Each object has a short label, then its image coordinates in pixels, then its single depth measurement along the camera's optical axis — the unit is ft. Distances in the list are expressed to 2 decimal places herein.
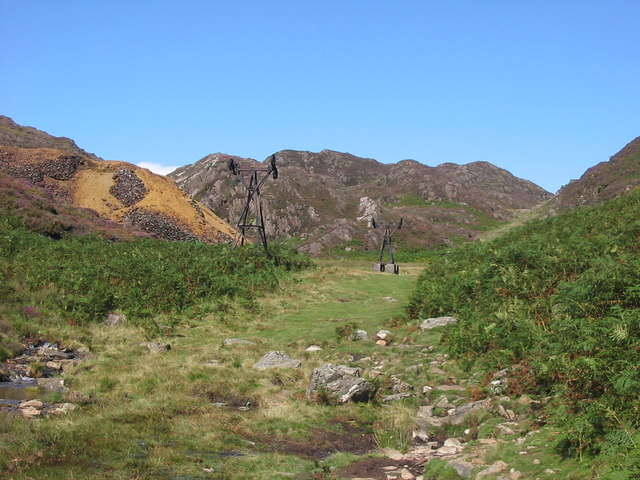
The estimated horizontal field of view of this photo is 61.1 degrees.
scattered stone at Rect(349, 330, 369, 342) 53.62
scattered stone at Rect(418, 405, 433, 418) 33.45
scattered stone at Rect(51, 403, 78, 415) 32.12
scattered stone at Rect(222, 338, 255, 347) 53.57
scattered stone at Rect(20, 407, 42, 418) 31.58
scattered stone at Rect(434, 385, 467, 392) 35.88
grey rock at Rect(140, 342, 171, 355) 51.26
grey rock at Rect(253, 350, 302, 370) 45.01
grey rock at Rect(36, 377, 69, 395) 39.58
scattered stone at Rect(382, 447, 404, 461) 27.50
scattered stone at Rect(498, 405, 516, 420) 29.19
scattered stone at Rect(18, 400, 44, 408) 34.15
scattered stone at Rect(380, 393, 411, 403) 36.65
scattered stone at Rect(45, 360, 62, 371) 46.26
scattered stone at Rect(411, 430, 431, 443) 30.09
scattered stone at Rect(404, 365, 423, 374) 41.23
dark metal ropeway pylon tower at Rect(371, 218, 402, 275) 124.98
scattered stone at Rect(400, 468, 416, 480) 24.56
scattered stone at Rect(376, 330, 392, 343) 53.11
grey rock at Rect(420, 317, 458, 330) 50.57
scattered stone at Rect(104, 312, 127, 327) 59.98
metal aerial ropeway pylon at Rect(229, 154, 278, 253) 96.17
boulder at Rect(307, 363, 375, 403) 36.78
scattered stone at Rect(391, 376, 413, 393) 38.24
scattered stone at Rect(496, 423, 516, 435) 26.72
